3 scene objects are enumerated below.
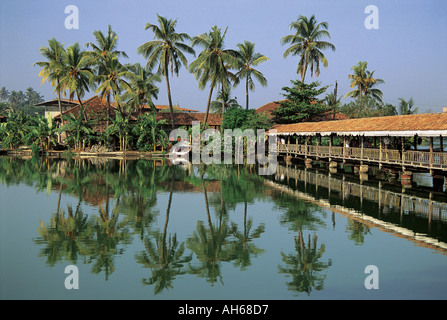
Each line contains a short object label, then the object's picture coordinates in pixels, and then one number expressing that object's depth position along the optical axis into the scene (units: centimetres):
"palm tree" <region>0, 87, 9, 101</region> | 12381
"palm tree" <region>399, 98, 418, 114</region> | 5117
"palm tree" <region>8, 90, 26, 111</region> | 11827
